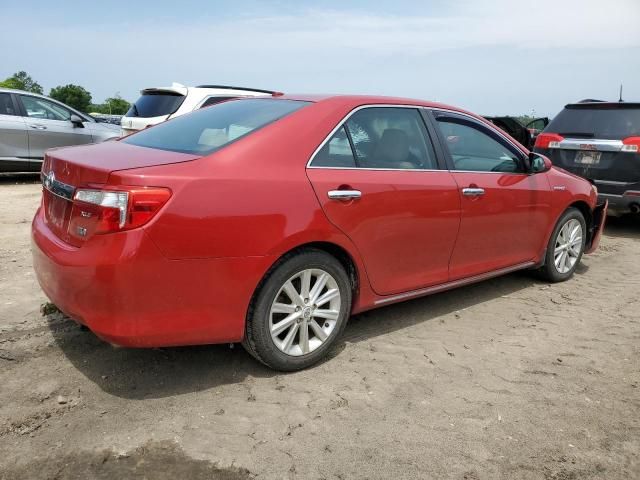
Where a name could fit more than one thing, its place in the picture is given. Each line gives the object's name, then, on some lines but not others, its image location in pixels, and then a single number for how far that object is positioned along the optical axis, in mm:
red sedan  2783
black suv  7109
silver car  10203
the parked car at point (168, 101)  8680
